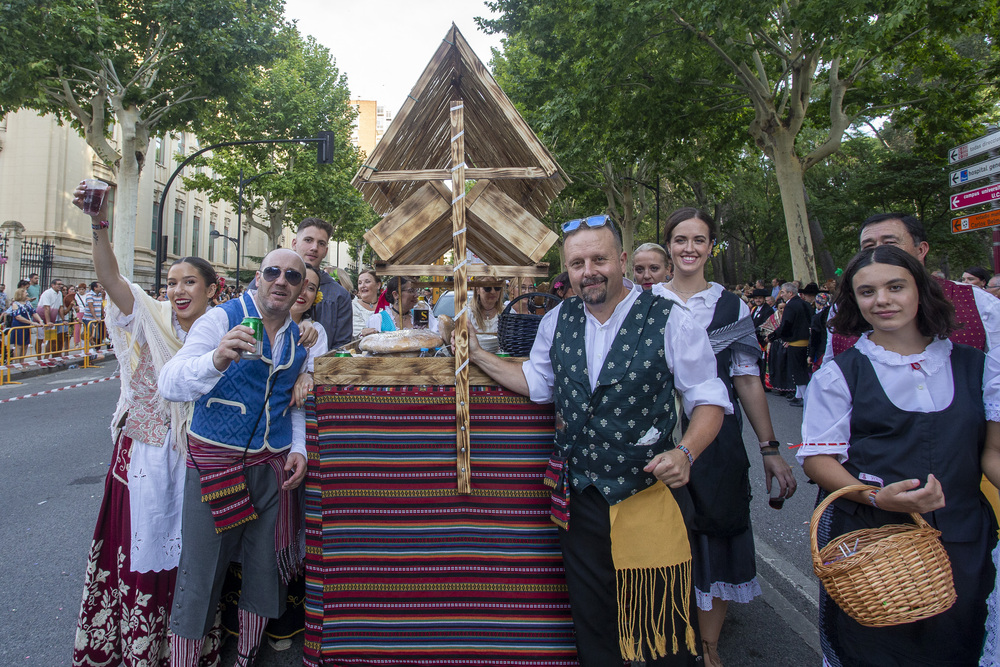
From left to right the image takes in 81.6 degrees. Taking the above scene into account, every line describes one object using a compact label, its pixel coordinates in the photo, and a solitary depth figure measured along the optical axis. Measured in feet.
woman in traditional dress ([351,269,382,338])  17.67
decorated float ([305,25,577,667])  7.91
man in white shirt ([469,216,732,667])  6.71
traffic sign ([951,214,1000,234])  27.58
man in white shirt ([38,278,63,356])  47.37
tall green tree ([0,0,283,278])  44.21
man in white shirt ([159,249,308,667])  7.66
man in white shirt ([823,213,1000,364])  7.49
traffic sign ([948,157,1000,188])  25.40
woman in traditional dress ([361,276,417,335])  13.98
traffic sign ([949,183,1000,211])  26.73
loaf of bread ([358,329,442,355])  8.29
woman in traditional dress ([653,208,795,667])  8.45
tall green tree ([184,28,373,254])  88.79
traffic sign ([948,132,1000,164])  24.90
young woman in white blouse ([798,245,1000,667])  6.11
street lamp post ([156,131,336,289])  54.85
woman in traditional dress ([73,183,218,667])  8.22
